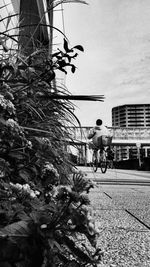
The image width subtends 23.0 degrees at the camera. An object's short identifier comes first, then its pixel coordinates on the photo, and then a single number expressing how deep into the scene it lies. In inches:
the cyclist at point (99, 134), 442.3
